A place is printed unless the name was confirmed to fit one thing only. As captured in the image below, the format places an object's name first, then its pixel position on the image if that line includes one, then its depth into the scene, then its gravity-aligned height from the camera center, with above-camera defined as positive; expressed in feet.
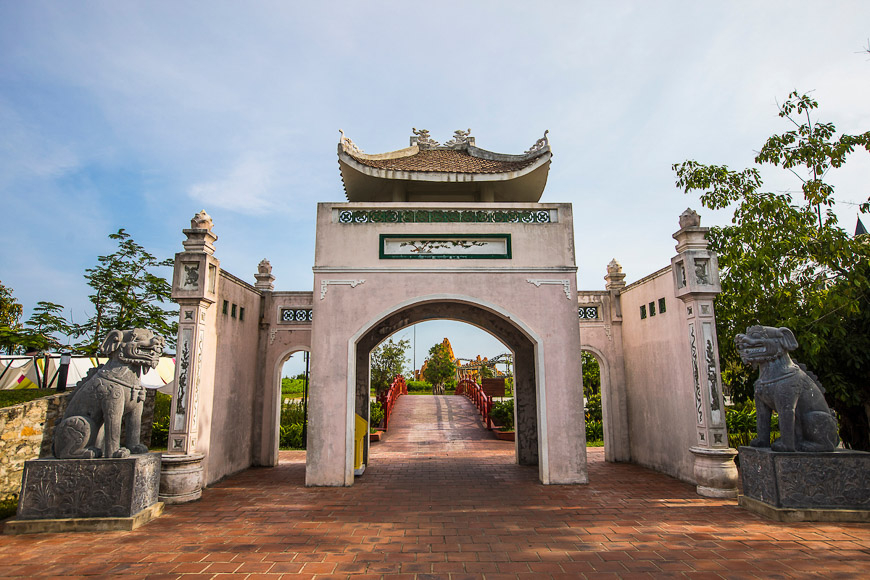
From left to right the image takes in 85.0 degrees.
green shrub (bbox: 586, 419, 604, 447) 44.08 -5.24
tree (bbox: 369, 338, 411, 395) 69.36 +2.28
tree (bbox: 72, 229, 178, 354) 44.19 +7.39
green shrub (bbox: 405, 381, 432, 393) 95.39 -2.08
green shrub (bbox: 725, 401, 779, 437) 36.94 -3.72
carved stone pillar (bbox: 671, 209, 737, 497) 21.93 +1.05
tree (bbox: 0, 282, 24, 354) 56.44 +8.59
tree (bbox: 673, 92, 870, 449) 21.97 +4.94
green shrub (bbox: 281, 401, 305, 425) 49.08 -3.81
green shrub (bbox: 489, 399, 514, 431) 45.93 -3.75
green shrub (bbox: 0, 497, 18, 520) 19.57 -5.37
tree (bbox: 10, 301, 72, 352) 40.65 +4.22
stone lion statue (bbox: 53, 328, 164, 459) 17.61 -0.91
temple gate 23.98 +3.40
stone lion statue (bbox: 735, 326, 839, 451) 18.12 -0.88
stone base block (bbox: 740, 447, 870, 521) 17.48 -4.08
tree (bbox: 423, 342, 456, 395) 95.81 +1.27
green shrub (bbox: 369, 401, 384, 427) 47.83 -3.89
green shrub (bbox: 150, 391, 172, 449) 43.42 -4.02
